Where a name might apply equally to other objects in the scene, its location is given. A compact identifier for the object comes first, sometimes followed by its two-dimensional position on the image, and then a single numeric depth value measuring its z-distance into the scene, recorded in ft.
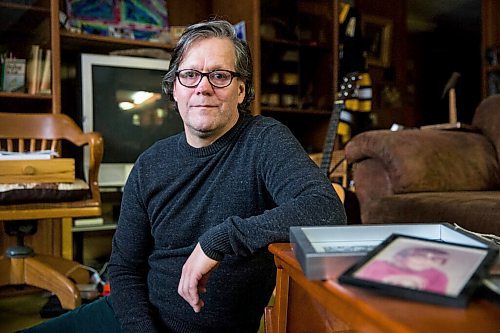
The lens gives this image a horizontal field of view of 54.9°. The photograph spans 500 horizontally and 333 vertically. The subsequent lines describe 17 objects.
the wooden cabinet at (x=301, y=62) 9.76
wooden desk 1.12
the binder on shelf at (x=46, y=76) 7.54
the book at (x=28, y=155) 5.46
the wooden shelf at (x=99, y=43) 8.09
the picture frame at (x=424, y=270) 1.25
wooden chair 5.49
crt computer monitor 7.89
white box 1.52
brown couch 5.32
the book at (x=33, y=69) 7.57
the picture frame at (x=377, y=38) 13.07
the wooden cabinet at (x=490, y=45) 12.00
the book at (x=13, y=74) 7.47
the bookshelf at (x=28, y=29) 7.50
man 2.94
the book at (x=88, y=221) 7.88
